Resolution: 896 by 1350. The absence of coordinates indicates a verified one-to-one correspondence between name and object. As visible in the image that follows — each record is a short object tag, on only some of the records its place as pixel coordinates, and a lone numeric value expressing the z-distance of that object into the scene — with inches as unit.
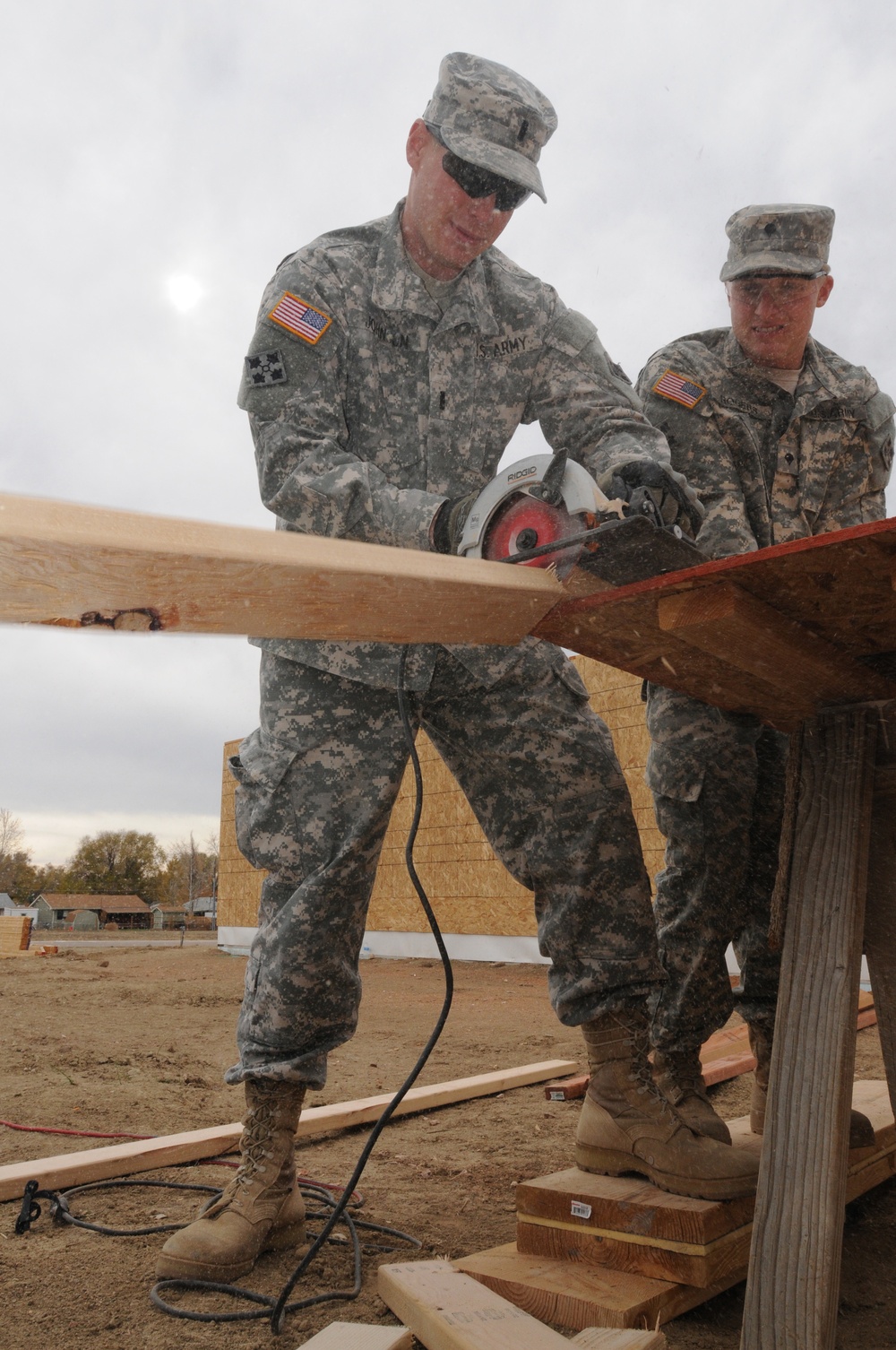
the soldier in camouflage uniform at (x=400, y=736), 81.0
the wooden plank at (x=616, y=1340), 56.8
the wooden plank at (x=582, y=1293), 64.2
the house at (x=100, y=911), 2349.8
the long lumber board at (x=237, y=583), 41.3
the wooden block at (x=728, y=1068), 147.5
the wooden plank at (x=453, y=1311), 58.2
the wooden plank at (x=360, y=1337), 59.2
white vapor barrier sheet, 432.1
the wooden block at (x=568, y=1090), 147.3
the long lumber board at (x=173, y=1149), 104.6
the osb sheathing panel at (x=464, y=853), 380.2
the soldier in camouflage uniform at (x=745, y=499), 93.7
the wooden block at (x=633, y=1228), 67.9
